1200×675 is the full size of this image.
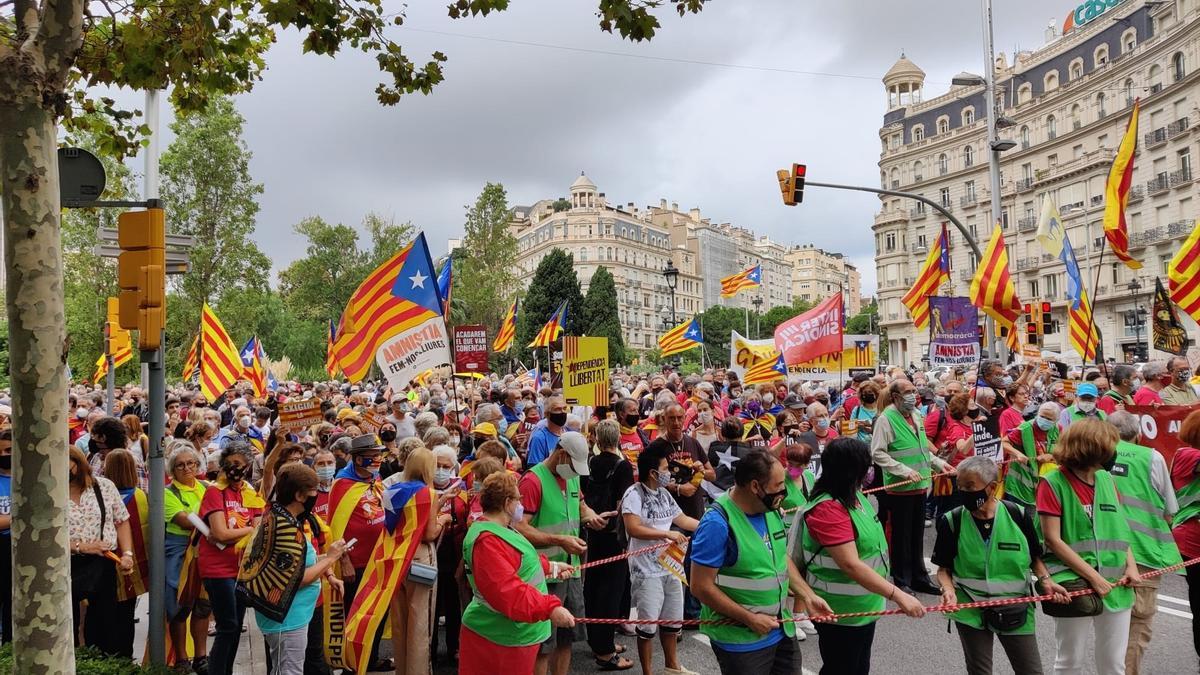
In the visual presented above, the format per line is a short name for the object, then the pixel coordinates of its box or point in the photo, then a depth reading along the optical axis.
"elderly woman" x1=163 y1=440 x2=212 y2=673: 6.22
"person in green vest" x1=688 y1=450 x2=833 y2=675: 4.16
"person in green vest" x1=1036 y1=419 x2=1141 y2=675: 4.95
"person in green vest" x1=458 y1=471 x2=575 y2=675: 4.26
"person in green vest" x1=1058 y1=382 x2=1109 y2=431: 8.20
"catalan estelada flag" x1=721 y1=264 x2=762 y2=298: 30.11
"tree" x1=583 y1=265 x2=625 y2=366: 76.75
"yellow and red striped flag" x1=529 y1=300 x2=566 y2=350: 22.81
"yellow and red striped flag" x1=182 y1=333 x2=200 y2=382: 25.01
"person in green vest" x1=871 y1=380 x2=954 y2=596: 8.32
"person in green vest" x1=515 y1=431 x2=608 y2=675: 5.71
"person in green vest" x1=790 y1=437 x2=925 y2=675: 4.26
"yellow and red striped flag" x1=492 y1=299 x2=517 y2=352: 25.20
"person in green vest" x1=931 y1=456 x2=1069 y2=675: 4.75
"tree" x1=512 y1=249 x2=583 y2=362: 74.31
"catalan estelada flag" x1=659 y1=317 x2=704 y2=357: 23.77
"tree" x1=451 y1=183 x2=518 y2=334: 62.12
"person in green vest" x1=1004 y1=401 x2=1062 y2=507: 7.55
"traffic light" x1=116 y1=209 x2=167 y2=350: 5.69
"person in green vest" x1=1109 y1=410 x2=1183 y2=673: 5.28
